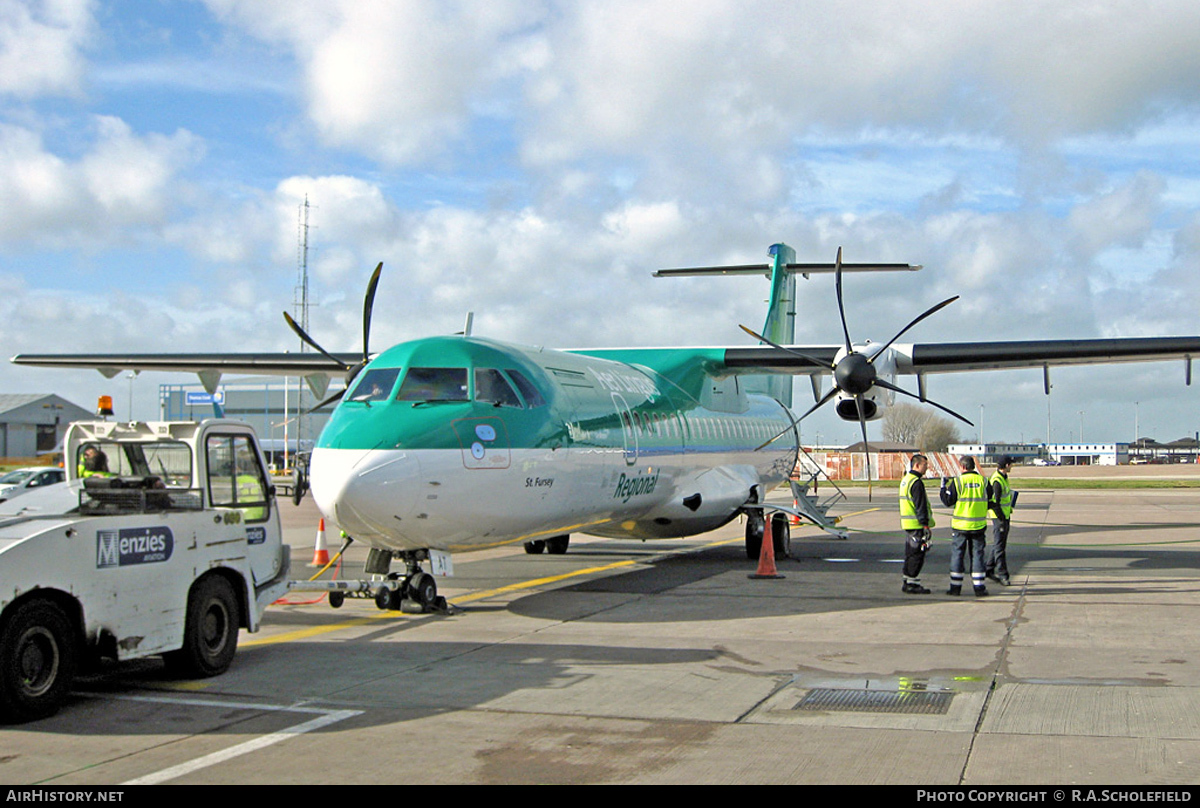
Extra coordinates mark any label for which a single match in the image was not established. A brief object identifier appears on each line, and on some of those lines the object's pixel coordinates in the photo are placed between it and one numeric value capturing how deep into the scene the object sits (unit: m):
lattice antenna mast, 45.62
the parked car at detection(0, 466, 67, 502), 24.11
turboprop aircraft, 9.74
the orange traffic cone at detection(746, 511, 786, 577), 14.34
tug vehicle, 6.39
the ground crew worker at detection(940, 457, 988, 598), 12.22
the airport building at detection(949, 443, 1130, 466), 133.25
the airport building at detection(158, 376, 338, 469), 65.56
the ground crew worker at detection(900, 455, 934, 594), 12.30
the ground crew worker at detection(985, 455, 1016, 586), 13.28
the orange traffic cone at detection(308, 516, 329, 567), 14.63
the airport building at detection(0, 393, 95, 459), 57.97
